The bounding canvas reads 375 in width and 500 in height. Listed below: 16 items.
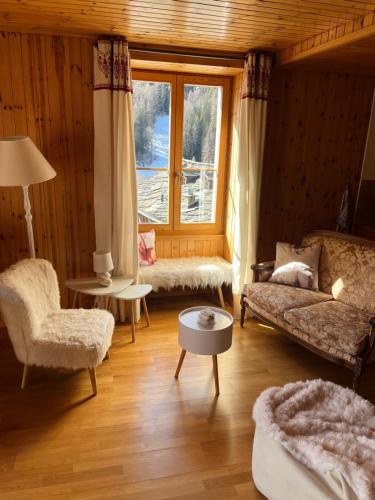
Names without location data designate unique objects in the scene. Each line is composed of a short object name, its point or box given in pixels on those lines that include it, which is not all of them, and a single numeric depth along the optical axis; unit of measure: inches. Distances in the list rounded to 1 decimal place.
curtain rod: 121.6
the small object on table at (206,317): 97.9
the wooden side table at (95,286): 117.6
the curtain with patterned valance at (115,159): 115.8
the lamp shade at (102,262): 117.3
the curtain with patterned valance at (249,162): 128.8
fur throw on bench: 139.6
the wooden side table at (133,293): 120.0
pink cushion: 145.5
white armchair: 88.8
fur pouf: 57.9
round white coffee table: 93.9
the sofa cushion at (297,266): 128.6
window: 142.6
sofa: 97.0
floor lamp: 97.7
